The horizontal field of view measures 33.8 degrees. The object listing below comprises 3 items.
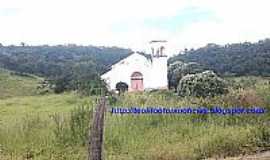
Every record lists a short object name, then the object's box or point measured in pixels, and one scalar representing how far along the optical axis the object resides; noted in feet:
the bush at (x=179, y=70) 103.09
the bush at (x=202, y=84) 73.28
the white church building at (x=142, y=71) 112.06
